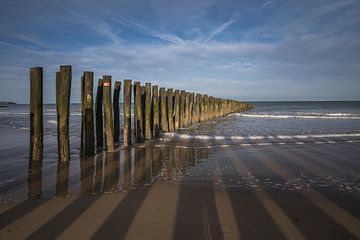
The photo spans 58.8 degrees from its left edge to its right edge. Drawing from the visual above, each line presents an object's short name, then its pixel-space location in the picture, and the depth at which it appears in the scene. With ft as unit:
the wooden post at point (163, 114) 39.47
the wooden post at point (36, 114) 19.42
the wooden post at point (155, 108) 36.80
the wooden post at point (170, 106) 41.87
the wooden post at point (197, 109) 61.74
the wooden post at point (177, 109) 46.16
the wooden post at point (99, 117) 27.76
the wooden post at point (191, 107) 55.88
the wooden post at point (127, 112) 28.55
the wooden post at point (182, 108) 48.89
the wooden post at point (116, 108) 31.42
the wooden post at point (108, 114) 25.04
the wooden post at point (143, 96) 33.23
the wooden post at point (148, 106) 33.48
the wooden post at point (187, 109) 52.95
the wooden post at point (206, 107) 69.27
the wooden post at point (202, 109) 65.44
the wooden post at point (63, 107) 20.35
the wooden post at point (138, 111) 31.40
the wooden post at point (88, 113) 22.63
